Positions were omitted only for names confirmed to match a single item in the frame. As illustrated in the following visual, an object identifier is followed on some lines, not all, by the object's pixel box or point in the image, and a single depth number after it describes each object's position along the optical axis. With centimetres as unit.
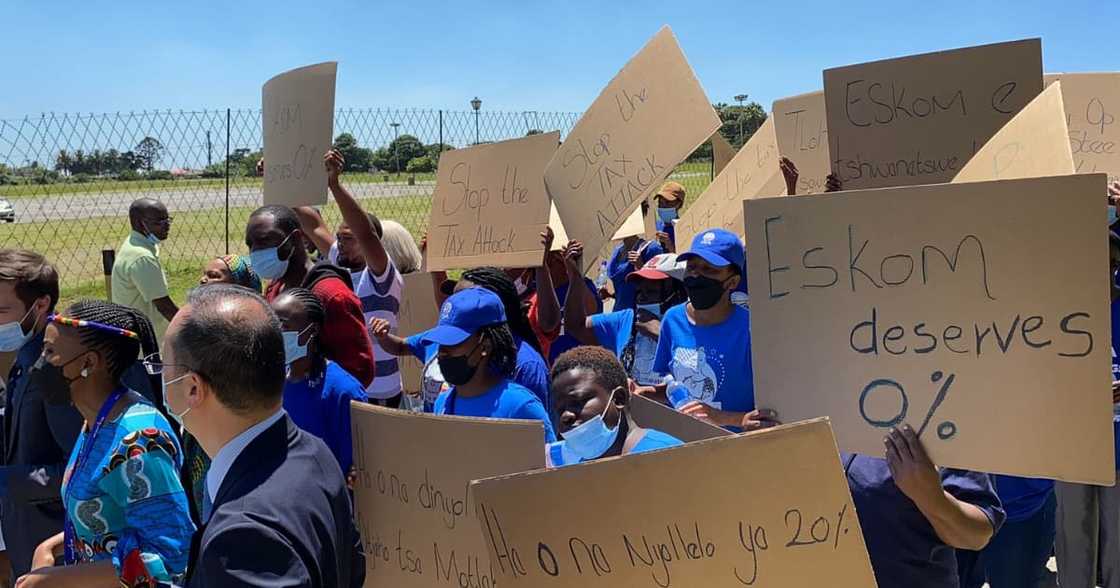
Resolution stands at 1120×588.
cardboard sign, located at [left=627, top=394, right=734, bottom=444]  275
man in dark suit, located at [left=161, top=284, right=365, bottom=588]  187
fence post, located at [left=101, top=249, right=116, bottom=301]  806
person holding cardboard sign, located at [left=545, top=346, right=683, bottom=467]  254
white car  1195
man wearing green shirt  642
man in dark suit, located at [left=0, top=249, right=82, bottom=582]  310
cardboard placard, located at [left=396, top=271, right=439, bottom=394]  572
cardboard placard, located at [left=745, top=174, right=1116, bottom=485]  189
